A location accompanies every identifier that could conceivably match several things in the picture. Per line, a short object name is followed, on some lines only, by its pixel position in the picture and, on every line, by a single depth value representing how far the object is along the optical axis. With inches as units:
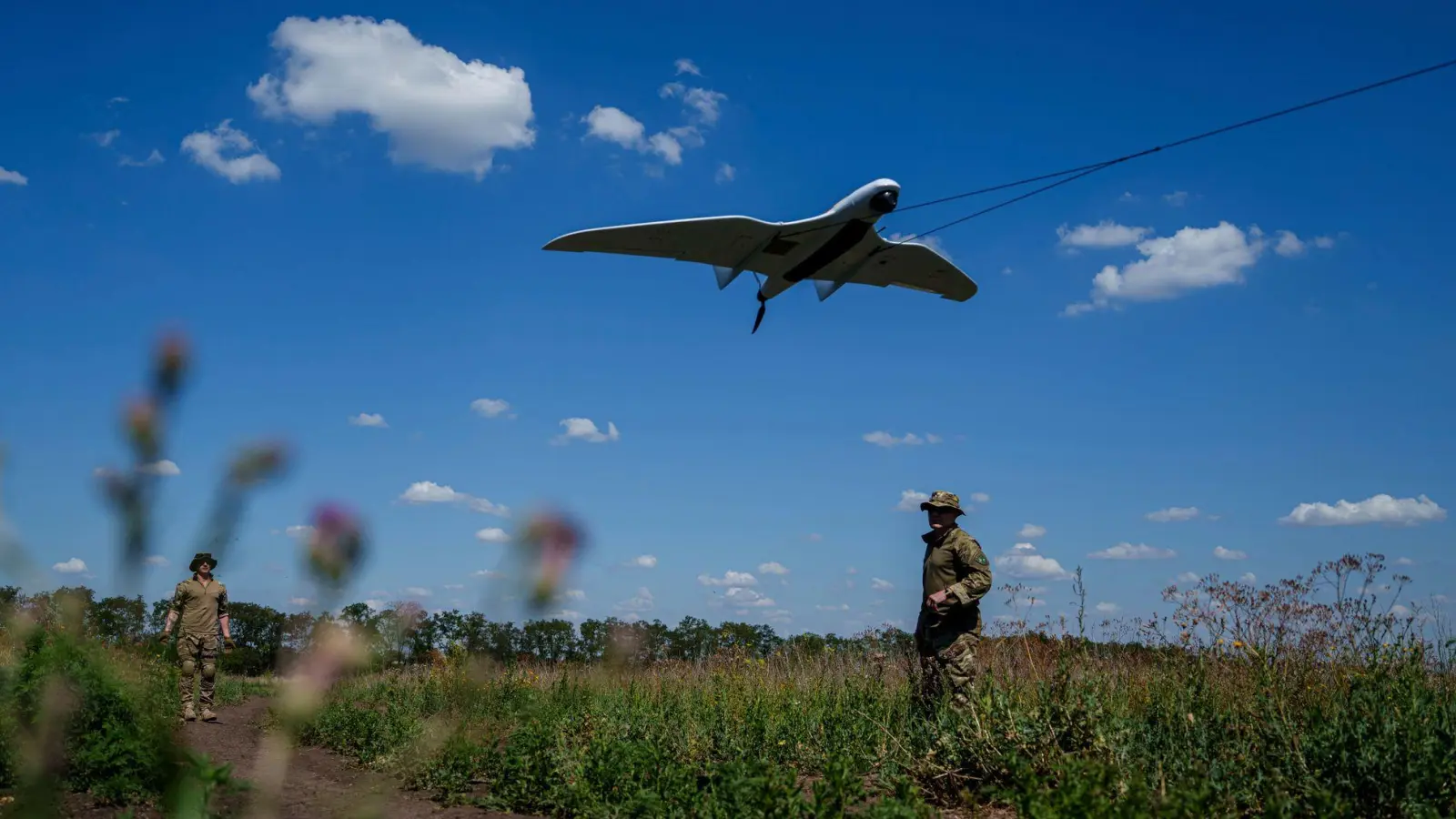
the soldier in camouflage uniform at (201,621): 350.9
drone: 428.8
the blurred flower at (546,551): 36.9
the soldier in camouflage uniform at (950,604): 270.4
